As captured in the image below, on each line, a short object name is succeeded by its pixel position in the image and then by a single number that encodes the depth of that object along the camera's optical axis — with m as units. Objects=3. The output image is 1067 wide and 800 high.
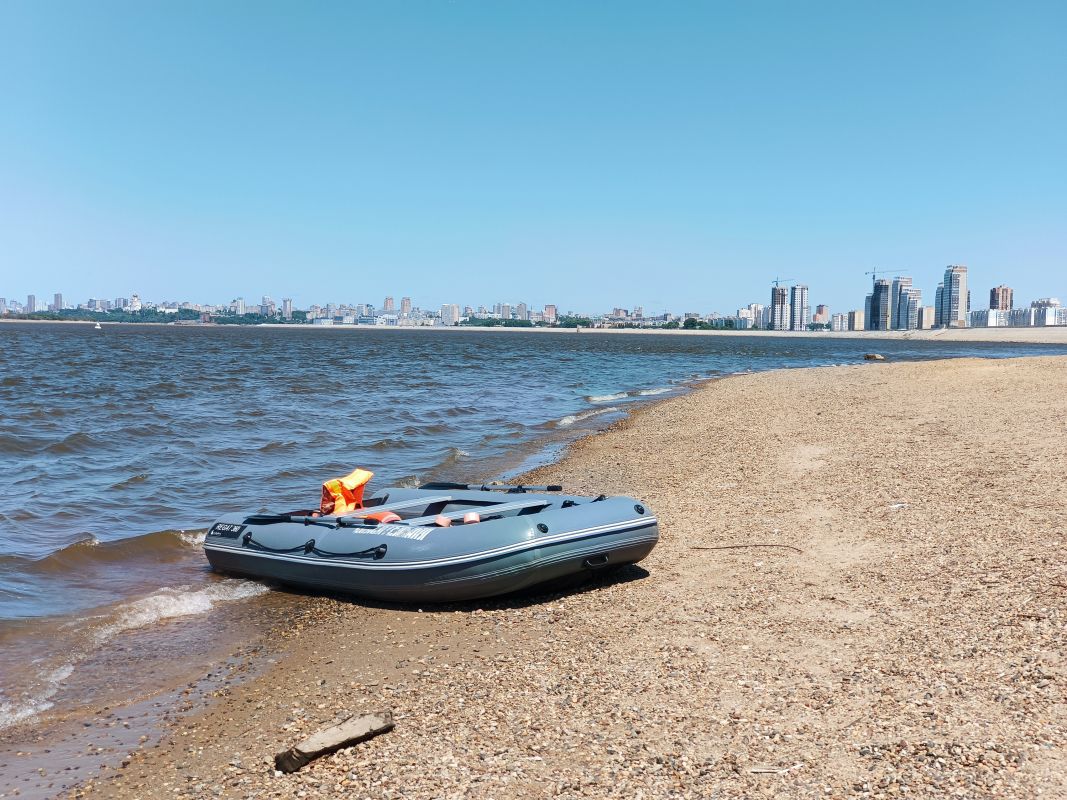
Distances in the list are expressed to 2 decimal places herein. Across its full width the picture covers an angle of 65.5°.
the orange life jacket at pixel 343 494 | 8.19
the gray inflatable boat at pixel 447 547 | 6.30
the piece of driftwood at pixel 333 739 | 3.81
